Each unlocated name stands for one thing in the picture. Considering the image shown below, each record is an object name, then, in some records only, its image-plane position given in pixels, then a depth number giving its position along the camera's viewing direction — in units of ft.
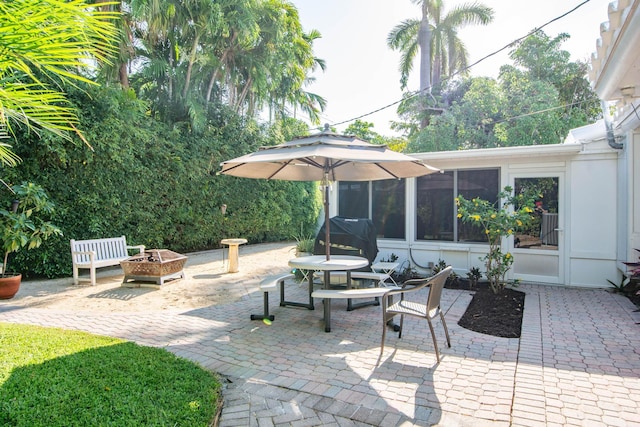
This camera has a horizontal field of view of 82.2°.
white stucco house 21.03
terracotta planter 18.79
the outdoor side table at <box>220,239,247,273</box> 28.07
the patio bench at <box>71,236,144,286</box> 22.45
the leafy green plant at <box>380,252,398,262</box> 25.98
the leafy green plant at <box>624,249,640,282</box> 17.47
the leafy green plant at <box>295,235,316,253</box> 25.82
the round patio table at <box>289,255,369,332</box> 14.43
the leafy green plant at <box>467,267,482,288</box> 22.46
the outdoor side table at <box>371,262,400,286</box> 20.62
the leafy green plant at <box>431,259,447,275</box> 24.14
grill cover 22.02
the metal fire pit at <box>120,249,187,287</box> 22.18
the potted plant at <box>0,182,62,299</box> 18.75
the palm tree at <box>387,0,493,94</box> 64.28
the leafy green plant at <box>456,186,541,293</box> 19.79
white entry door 22.74
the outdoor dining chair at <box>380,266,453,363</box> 11.63
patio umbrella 13.46
